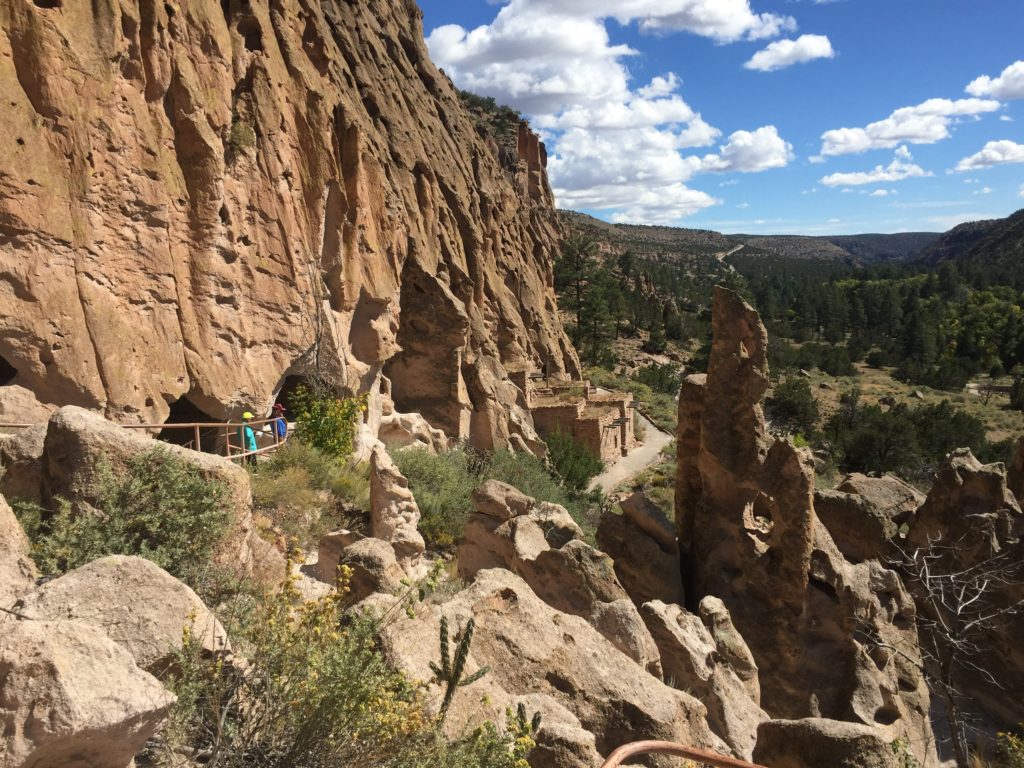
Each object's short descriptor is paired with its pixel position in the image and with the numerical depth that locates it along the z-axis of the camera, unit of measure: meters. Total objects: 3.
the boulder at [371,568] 6.09
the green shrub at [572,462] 23.62
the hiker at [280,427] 12.59
